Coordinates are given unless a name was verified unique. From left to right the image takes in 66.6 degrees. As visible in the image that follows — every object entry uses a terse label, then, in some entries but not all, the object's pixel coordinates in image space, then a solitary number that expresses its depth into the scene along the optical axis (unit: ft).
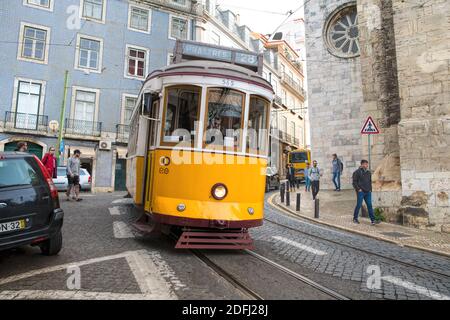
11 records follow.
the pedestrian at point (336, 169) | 51.42
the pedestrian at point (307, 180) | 59.93
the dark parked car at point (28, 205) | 13.05
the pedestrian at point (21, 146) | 26.82
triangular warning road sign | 31.86
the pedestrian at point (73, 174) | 36.04
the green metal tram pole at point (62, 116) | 67.87
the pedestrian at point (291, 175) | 63.62
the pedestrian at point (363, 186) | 30.73
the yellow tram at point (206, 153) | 16.16
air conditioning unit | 74.08
